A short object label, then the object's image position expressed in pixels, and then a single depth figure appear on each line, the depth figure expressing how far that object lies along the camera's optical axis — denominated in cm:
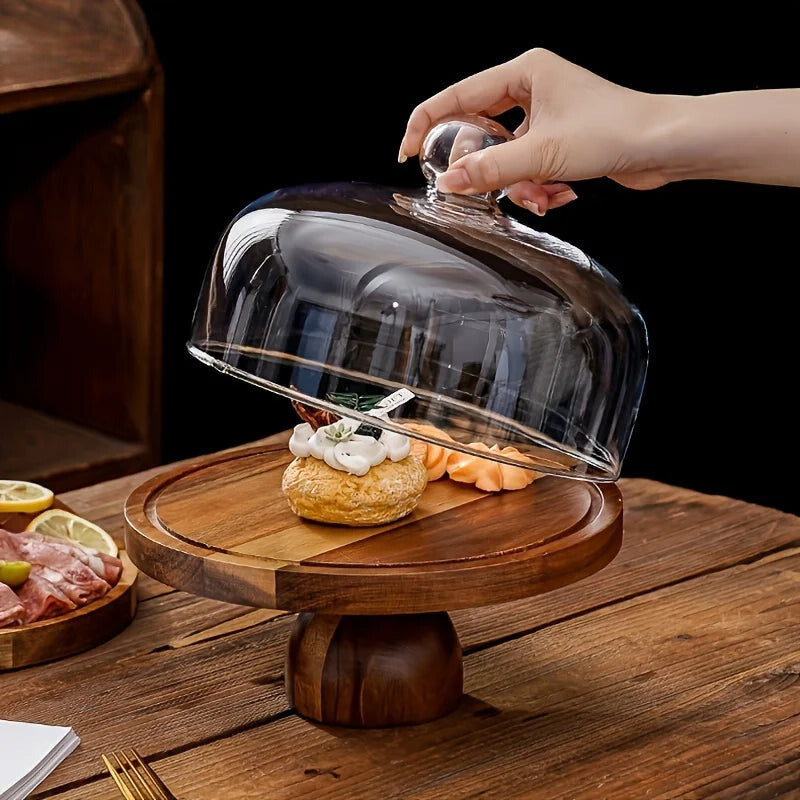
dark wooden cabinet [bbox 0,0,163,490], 237
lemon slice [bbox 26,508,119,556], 182
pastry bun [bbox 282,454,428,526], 164
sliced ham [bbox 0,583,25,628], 170
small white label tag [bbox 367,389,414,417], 157
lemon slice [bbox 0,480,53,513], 183
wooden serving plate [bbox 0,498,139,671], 170
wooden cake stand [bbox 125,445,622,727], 157
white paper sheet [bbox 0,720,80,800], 156
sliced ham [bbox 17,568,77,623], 172
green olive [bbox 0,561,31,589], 172
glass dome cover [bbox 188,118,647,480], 157
